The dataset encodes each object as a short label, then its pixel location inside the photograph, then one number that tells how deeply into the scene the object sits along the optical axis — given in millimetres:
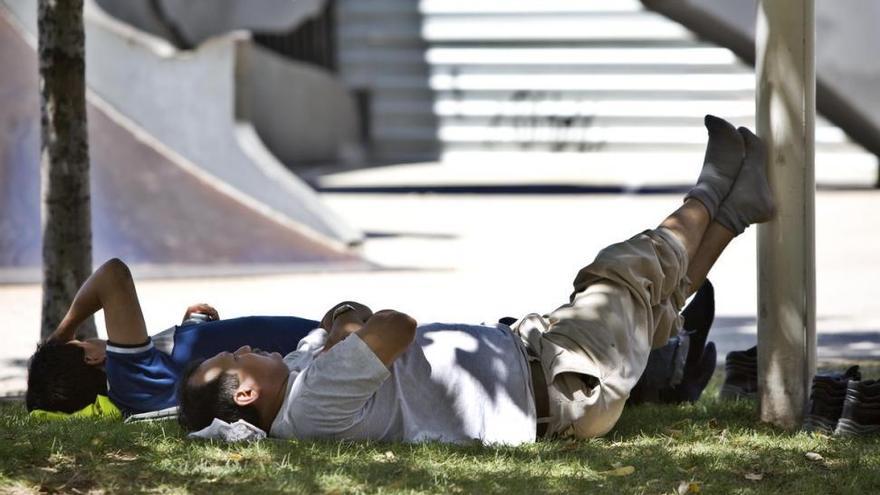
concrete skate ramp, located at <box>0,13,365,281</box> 21734
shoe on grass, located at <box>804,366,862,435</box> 10258
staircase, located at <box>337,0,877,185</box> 39031
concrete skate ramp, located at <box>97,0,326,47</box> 30027
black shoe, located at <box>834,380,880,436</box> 10102
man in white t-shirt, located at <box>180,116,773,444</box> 9539
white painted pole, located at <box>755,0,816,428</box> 10383
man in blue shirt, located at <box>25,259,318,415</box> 10469
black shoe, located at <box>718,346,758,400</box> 12031
